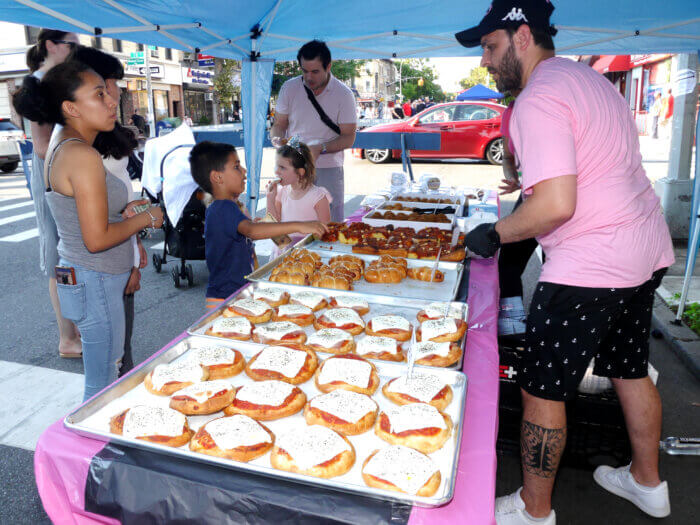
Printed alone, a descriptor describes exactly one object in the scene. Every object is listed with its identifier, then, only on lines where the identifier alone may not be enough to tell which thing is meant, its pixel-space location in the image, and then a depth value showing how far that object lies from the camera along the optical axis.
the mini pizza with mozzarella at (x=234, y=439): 1.30
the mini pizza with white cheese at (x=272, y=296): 2.37
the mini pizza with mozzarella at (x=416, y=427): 1.36
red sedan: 14.95
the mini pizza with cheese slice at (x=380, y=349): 1.84
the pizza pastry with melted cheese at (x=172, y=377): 1.59
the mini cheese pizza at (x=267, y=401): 1.49
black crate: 2.69
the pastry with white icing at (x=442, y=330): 1.94
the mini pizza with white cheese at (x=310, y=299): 2.32
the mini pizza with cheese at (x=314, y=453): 1.25
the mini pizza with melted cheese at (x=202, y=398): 1.50
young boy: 2.90
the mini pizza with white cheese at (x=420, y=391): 1.53
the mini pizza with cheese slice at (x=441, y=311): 2.18
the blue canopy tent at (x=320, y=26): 4.15
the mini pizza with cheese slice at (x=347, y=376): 1.61
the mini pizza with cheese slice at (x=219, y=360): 1.70
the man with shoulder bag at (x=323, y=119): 4.77
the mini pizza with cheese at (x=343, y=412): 1.43
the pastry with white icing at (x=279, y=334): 1.94
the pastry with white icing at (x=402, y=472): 1.19
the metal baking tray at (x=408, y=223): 3.99
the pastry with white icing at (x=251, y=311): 2.18
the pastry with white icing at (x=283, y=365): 1.68
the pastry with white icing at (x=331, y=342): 1.88
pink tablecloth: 1.18
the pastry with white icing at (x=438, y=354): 1.76
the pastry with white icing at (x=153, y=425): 1.34
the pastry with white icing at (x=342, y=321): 2.09
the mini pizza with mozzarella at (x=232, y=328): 1.97
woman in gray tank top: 2.07
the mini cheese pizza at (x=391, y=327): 2.03
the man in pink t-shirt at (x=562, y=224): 1.76
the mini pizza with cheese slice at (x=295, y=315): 2.17
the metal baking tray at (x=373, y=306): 2.11
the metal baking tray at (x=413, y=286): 2.60
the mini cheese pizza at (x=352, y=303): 2.31
